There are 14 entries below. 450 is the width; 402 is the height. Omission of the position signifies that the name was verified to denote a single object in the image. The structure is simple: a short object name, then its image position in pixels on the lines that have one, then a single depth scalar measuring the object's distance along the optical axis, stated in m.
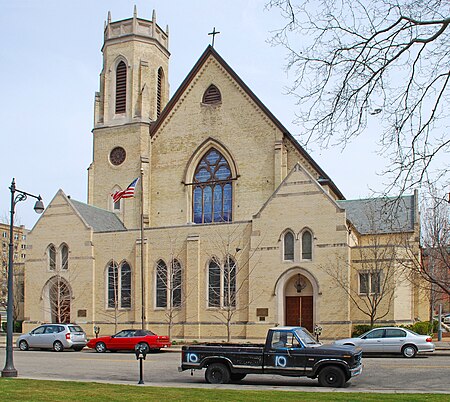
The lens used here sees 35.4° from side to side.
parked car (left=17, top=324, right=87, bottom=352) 36.84
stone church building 40.75
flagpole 42.31
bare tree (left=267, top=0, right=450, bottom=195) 11.19
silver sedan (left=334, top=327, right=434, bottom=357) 28.80
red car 34.62
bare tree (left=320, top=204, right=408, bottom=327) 39.62
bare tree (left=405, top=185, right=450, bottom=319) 32.66
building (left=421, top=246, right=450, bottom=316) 38.03
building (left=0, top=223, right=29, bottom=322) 53.84
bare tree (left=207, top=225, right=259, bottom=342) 42.75
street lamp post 21.29
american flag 46.09
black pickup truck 18.94
